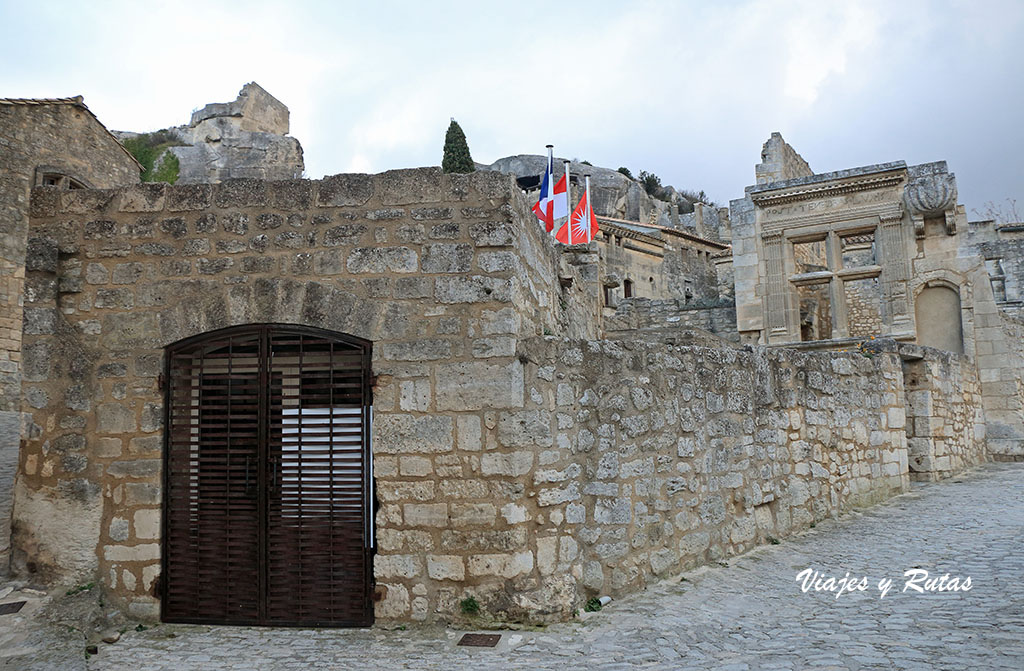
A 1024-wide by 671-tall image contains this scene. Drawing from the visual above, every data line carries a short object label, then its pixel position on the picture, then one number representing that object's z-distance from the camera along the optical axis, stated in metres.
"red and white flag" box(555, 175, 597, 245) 13.55
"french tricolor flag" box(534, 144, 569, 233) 12.90
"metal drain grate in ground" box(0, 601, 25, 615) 4.51
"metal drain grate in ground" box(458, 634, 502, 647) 4.23
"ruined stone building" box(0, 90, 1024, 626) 4.60
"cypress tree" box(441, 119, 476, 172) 30.17
